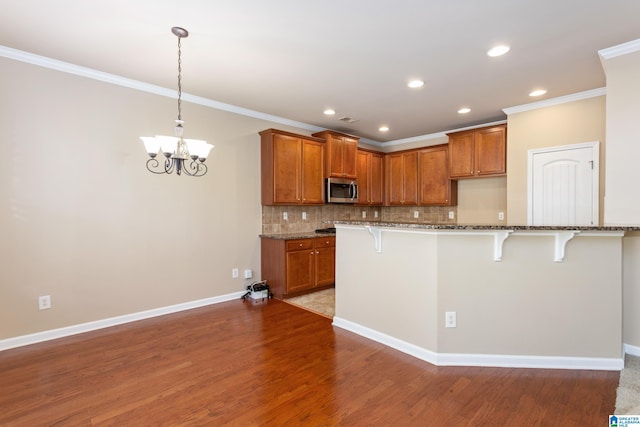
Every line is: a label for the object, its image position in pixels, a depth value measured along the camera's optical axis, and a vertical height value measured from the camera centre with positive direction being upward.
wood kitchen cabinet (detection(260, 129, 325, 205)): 4.50 +0.69
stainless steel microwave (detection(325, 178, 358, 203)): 5.16 +0.40
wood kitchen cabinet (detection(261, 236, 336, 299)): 4.34 -0.78
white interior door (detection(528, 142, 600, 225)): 3.62 +0.35
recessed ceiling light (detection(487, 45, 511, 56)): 2.67 +1.46
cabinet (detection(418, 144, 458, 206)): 5.38 +0.61
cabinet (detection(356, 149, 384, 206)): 5.90 +0.70
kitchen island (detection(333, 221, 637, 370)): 2.41 -0.69
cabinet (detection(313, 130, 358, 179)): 5.14 +1.03
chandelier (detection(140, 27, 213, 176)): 2.43 +0.56
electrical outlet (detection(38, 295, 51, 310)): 2.96 -0.88
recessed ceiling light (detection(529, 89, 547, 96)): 3.61 +1.46
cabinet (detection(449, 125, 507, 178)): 4.56 +0.95
